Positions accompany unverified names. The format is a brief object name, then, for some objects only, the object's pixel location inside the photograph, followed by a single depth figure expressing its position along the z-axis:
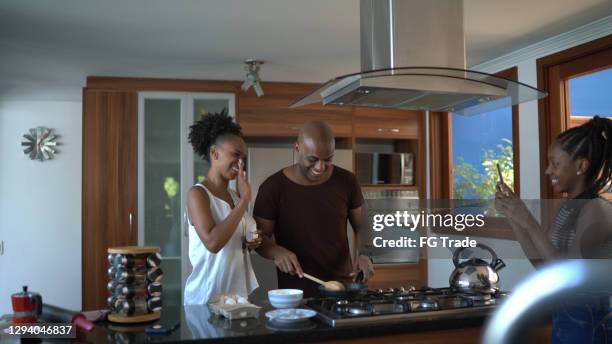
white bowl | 1.84
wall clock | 5.66
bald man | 2.32
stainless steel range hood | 1.99
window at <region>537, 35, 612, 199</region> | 3.35
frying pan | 1.94
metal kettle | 2.03
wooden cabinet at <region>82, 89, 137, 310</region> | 4.53
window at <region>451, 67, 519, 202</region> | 4.20
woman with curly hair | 1.96
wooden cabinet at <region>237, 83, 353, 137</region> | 4.78
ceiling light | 4.17
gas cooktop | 1.71
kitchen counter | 1.52
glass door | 4.62
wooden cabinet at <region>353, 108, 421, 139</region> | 5.09
